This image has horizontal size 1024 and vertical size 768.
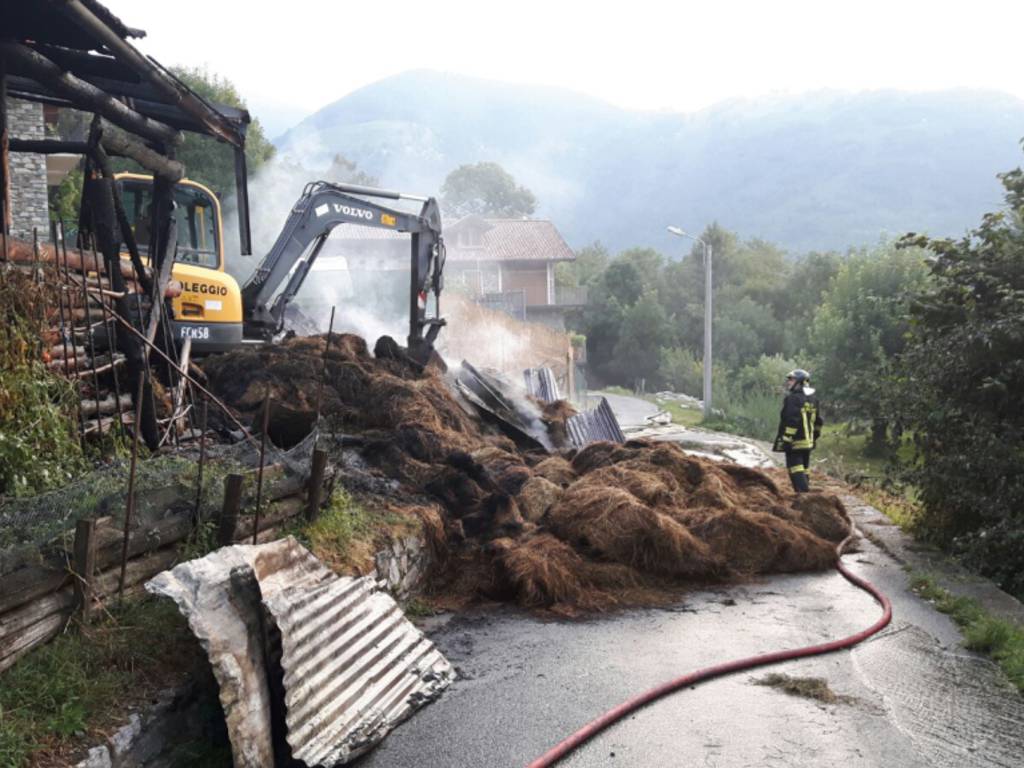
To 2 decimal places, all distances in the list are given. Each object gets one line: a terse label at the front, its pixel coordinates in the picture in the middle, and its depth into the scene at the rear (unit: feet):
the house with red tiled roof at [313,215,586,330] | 199.00
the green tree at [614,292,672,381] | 212.84
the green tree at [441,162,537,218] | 363.35
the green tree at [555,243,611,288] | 275.55
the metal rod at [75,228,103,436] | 23.04
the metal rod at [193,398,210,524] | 20.18
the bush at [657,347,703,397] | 186.60
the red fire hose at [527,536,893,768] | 18.13
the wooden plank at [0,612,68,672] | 15.20
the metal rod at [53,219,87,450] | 22.97
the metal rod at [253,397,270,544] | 21.12
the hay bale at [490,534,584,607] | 28.30
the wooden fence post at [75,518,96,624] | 16.62
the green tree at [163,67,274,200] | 122.52
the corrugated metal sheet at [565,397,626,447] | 53.83
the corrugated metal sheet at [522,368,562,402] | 73.61
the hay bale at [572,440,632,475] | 40.86
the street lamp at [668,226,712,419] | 110.52
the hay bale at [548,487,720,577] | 31.22
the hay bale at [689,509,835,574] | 33.09
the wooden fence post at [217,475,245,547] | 20.49
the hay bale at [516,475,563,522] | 33.88
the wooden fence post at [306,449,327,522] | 24.88
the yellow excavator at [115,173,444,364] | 44.93
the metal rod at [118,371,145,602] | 17.06
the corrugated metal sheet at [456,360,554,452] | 49.16
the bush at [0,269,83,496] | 21.17
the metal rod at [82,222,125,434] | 25.39
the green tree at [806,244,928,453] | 88.84
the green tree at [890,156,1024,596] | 34.94
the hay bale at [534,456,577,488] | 38.29
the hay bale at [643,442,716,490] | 38.78
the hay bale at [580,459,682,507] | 35.24
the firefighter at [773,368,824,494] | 43.16
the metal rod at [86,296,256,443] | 19.66
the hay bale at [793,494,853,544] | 36.68
